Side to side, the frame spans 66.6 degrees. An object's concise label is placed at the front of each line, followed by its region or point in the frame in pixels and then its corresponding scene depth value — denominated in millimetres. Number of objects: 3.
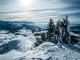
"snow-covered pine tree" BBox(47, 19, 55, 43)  24575
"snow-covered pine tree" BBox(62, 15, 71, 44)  20112
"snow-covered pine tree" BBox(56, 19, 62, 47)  21194
